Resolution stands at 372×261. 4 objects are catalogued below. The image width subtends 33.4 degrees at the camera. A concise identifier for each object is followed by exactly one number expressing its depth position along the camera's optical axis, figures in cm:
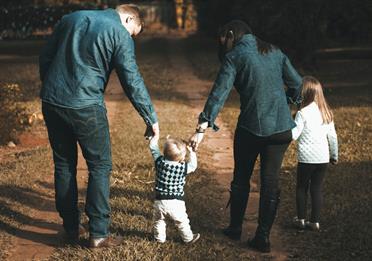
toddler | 491
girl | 546
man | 461
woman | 482
